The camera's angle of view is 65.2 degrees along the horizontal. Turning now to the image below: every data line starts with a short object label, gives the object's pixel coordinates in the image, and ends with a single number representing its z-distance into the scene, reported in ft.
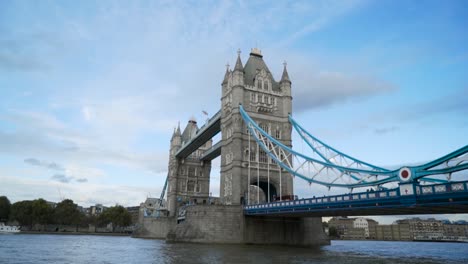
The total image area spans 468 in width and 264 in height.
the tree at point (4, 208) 270.94
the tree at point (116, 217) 313.73
